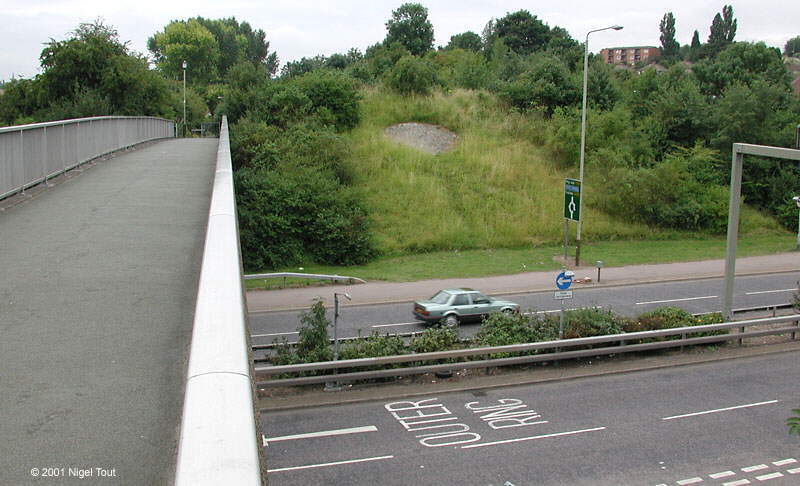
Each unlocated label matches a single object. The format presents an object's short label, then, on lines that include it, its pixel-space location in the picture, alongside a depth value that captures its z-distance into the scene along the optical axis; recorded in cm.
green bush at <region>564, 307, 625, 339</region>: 1748
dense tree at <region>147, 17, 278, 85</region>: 12975
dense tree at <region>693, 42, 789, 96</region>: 5744
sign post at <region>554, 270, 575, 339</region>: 1783
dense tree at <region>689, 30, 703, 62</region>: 14250
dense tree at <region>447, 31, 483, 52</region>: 11890
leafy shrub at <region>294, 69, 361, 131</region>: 4556
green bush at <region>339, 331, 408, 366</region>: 1585
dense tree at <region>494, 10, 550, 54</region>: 10188
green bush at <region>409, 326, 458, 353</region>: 1641
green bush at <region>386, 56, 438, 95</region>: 5212
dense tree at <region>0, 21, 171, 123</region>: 4391
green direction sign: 3028
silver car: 2197
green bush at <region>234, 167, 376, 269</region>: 3173
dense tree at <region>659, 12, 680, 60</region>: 17125
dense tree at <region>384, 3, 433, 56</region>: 10081
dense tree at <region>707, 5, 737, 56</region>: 14100
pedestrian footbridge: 338
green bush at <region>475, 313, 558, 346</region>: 1722
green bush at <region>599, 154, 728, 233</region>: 3891
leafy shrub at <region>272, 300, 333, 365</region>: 1533
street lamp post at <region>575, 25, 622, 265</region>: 3161
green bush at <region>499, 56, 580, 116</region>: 4978
